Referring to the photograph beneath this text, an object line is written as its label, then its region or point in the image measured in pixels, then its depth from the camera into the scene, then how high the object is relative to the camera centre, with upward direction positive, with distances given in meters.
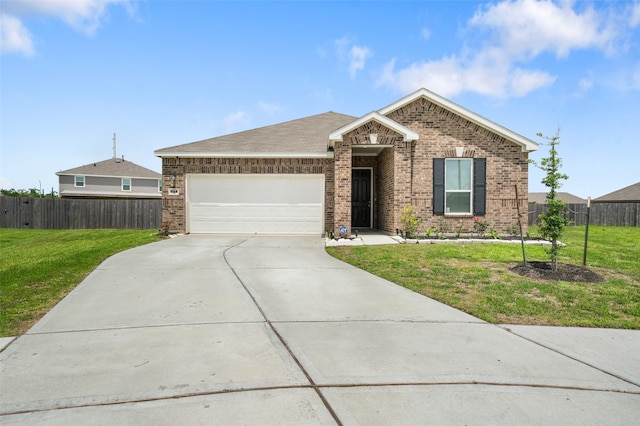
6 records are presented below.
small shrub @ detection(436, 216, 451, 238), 13.42 -0.68
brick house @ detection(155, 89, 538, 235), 13.31 +1.12
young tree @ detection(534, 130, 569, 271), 7.70 +0.01
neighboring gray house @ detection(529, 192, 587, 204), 53.97 +1.33
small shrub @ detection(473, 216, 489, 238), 13.31 -0.67
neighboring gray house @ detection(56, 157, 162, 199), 36.59 +2.28
